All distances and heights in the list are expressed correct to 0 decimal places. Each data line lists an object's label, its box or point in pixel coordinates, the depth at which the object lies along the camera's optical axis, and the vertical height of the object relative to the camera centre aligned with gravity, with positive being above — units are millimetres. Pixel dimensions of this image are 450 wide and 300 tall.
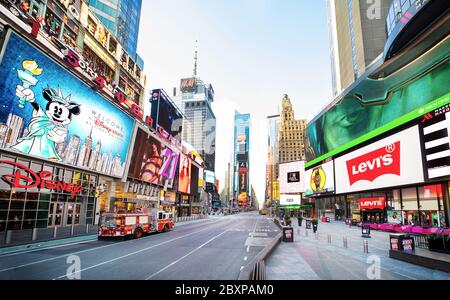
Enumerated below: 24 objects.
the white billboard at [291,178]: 51625 +3603
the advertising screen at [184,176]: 69250 +5067
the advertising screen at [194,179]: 82131 +4635
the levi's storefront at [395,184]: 31828 +1900
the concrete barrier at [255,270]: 7893 -2679
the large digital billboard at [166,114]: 68988 +22944
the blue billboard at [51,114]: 20672 +7806
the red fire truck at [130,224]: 21438 -2893
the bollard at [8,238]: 17219 -3287
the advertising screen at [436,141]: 27634 +6497
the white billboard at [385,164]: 32531 +5013
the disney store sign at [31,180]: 23094 +997
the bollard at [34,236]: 19388 -3534
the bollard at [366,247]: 16312 -3290
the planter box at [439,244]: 13391 -2514
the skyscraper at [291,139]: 146250 +32941
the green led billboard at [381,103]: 33141 +16182
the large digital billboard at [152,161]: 43031 +6097
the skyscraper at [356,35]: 79781 +55222
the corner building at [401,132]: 30703 +9400
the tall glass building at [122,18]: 69750 +51204
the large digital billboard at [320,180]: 57906 +4034
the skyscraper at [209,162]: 181912 +23168
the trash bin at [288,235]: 21297 -3362
